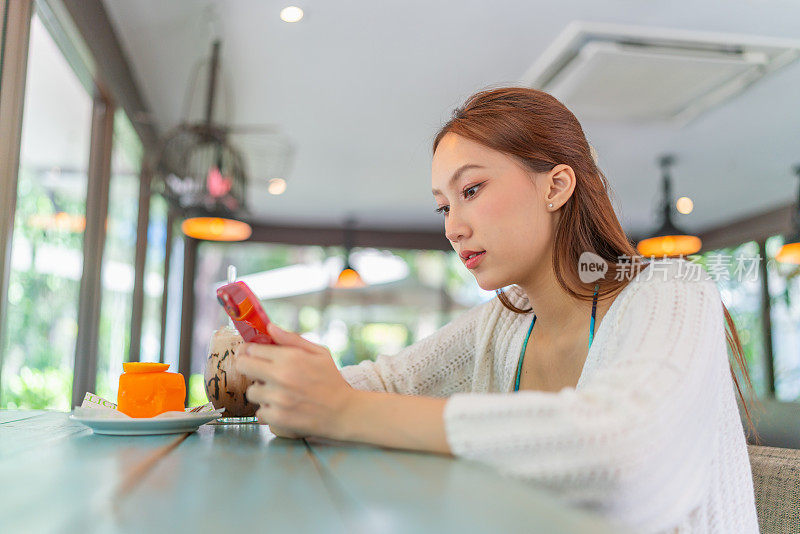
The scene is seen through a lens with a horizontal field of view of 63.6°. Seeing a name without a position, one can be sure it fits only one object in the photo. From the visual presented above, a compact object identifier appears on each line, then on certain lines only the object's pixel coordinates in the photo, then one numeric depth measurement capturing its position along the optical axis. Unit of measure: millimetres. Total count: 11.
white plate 924
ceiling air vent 2980
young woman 640
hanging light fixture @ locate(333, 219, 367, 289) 7266
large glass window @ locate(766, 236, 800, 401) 6355
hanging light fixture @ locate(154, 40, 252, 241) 3096
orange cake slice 1052
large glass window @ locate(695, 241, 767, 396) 6832
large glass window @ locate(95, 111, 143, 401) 3746
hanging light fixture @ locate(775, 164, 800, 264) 4742
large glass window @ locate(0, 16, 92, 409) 2277
